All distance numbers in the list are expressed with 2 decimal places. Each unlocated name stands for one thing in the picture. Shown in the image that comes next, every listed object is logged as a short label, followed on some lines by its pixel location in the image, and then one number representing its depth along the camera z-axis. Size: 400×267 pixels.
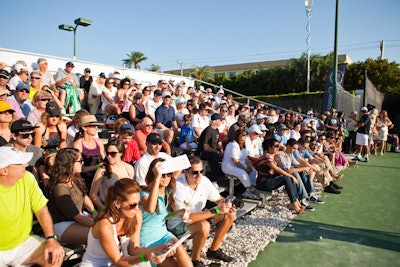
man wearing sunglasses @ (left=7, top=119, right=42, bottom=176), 3.62
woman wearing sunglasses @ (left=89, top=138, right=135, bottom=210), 3.71
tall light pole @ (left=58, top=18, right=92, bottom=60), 13.72
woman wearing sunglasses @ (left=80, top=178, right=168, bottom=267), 2.35
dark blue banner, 12.97
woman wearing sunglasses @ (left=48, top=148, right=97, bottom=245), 3.03
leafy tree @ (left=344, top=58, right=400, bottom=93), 32.44
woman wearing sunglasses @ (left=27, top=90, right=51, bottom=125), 4.91
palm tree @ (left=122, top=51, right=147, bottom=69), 54.53
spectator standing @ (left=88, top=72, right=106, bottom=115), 8.27
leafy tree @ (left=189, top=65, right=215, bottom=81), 51.81
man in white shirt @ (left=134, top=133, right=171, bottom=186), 4.29
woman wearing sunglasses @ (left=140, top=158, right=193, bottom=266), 2.97
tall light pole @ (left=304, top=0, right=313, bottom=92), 29.72
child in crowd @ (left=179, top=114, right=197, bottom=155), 7.47
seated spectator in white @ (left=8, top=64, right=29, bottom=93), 6.54
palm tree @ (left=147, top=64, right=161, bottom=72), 54.12
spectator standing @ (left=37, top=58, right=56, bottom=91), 7.30
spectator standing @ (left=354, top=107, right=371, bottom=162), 11.45
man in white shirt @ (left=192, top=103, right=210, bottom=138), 7.78
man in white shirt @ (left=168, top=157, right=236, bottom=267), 3.50
